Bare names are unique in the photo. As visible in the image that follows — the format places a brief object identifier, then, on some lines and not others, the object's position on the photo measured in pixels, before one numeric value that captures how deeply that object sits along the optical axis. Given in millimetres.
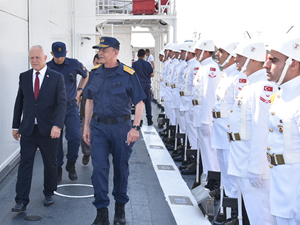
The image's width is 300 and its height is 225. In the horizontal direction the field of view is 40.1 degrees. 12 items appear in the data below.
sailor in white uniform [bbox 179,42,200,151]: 6751
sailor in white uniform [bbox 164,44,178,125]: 9223
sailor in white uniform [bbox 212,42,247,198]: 4172
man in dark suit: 4215
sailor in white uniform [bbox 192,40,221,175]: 5230
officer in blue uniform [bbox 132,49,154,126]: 10859
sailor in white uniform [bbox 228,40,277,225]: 3182
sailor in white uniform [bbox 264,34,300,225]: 2420
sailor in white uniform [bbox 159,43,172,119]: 10077
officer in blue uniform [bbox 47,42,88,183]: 5352
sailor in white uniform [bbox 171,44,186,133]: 7793
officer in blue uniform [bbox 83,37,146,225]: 3873
